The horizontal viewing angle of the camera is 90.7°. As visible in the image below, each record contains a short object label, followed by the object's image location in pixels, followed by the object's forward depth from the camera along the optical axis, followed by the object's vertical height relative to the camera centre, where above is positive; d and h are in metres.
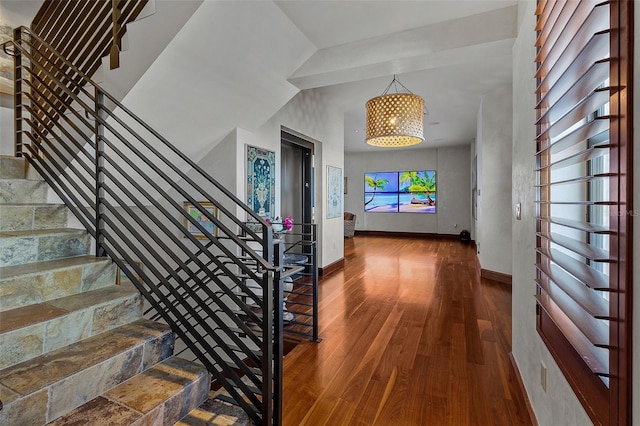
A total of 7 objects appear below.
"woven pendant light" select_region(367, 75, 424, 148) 3.49 +1.02
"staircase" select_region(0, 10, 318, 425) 1.22 -0.53
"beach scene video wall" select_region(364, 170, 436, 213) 10.31 +0.52
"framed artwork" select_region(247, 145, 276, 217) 3.61 +0.33
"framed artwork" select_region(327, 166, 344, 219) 5.39 +0.28
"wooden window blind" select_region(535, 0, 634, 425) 0.83 +0.04
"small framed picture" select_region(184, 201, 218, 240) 3.54 -0.12
